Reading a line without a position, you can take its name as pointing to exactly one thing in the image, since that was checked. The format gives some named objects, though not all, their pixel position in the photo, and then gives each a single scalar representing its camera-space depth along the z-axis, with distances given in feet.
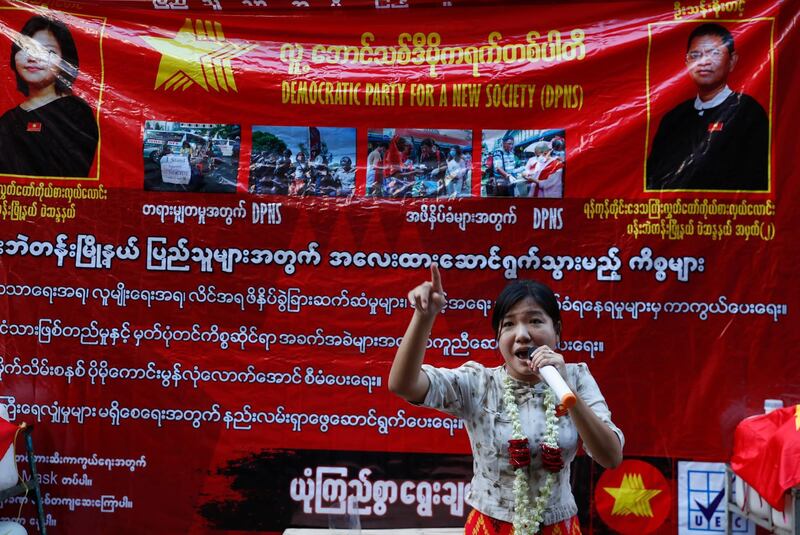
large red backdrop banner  11.85
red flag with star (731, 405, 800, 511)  9.88
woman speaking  6.58
